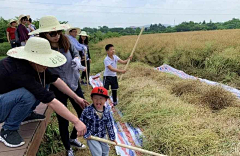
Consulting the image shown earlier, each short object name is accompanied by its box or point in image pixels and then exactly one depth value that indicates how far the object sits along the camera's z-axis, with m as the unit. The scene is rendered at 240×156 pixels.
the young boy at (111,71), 3.62
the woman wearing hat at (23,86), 1.62
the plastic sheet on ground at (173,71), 5.51
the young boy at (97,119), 1.97
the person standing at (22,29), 4.88
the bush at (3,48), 14.38
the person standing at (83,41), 5.40
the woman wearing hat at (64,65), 2.13
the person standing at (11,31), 7.11
